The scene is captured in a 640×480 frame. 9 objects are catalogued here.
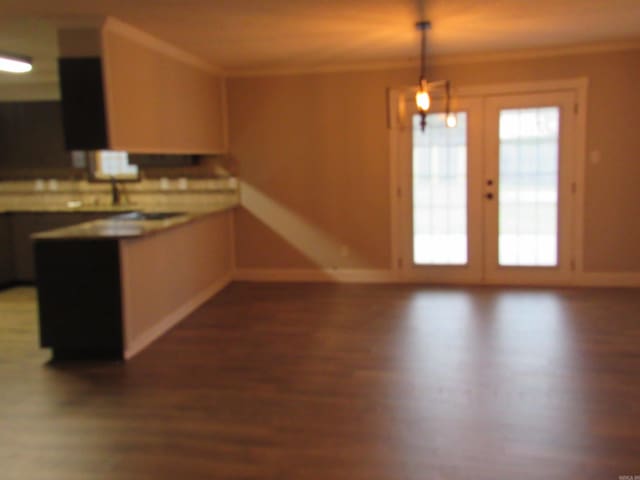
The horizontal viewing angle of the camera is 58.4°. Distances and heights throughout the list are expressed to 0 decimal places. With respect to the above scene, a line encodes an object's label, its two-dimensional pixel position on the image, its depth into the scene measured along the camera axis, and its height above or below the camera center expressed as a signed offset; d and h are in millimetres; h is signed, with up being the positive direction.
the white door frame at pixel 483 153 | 5922 +195
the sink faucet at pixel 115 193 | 6809 -62
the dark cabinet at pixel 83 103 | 4176 +628
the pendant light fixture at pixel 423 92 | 4305 +656
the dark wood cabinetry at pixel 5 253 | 6492 -710
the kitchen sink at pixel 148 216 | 5580 -284
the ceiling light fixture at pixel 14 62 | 4926 +1127
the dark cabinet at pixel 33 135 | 6773 +652
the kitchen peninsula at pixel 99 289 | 4109 -736
